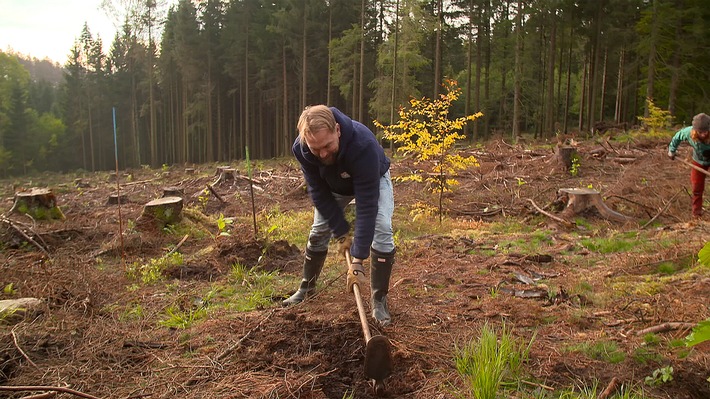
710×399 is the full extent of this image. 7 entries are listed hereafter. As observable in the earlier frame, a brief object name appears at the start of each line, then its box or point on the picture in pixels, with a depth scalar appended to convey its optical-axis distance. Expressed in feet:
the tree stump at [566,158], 37.76
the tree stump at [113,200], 41.34
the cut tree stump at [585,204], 24.81
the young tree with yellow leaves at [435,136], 26.21
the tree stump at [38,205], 30.17
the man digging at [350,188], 10.19
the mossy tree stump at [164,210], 25.70
